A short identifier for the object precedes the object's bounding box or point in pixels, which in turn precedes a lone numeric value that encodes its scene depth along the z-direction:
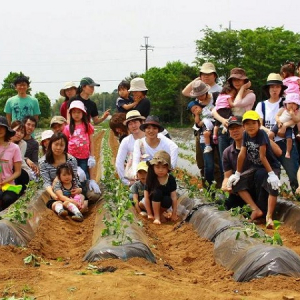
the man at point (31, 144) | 9.07
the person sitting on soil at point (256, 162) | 6.73
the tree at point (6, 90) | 63.75
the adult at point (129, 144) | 8.64
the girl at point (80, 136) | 8.53
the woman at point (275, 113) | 7.54
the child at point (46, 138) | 8.78
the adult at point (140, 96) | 9.33
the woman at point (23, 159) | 8.61
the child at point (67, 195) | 7.60
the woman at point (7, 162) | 7.71
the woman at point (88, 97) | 8.99
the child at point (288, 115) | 7.33
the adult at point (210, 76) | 8.69
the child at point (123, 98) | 9.88
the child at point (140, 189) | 7.82
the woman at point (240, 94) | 7.98
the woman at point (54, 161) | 7.81
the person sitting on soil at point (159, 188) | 7.33
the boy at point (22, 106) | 9.66
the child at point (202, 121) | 8.64
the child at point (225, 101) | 8.11
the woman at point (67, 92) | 9.63
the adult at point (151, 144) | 8.03
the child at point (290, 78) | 7.73
